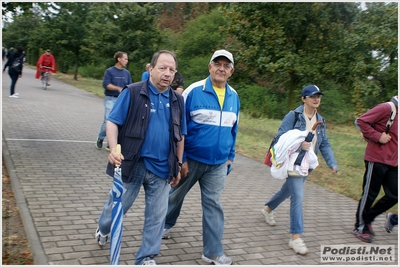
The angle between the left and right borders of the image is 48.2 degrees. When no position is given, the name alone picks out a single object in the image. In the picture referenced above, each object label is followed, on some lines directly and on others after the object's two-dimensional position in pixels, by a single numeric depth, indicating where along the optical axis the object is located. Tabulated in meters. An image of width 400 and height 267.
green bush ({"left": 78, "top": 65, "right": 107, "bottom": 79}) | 37.36
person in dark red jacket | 5.34
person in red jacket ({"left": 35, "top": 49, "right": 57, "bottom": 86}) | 21.08
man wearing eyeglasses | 4.24
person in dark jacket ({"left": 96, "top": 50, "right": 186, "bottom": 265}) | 3.81
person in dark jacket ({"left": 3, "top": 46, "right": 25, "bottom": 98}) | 16.06
